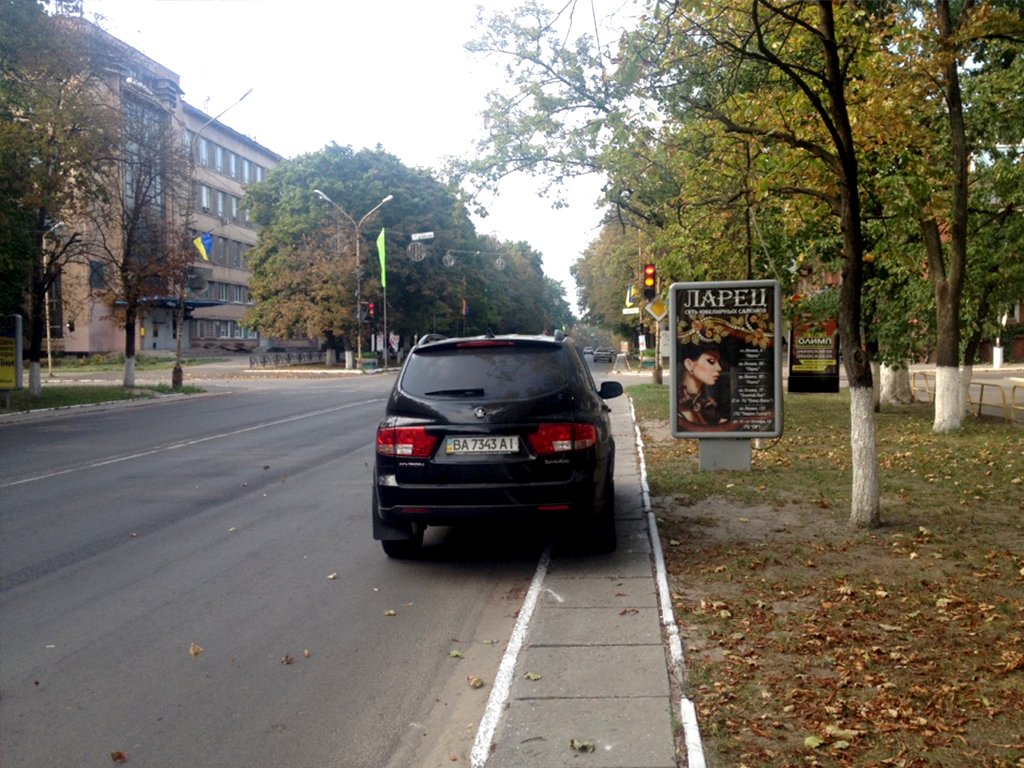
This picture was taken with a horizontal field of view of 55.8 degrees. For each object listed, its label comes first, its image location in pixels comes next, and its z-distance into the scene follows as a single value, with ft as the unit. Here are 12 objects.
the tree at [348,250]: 189.98
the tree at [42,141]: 70.54
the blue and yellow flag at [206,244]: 152.91
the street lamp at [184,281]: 108.67
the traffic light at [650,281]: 76.43
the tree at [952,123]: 38.99
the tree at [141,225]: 104.06
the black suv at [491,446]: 23.12
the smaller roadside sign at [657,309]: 83.15
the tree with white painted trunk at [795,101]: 26.50
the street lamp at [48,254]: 91.05
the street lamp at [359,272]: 178.72
